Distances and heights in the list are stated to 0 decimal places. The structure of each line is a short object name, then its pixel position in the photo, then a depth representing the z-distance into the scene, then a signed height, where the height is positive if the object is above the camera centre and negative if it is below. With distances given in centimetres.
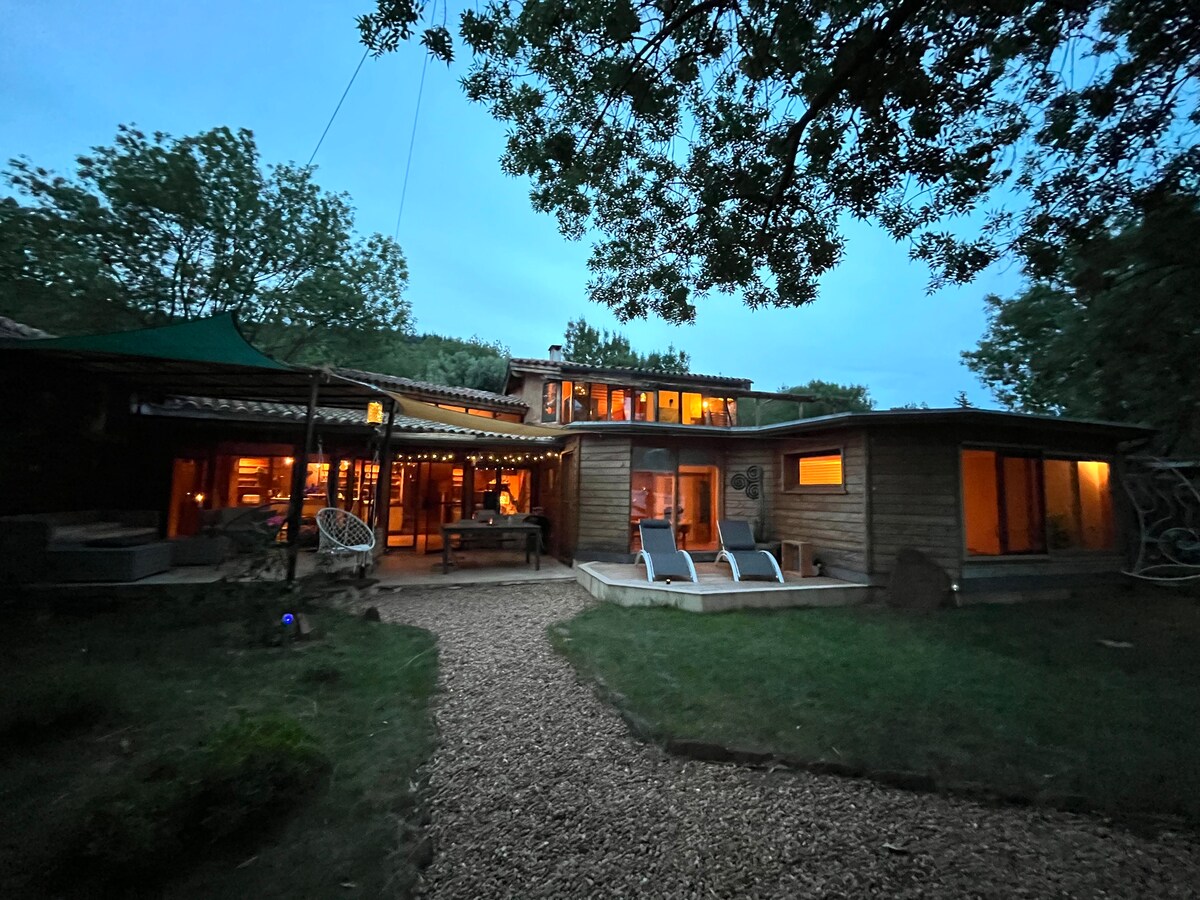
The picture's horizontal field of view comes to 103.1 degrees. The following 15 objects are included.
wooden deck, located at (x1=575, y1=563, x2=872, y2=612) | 631 -131
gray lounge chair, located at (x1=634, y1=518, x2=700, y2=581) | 714 -91
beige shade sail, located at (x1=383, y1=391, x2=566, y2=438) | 684 +119
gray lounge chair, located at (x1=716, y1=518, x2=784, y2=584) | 724 -96
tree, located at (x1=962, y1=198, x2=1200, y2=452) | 379 +185
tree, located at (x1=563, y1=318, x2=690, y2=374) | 2897 +887
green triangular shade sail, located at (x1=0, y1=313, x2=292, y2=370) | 458 +134
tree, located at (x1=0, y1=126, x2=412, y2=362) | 1101 +619
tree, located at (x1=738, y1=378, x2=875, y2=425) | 2739 +597
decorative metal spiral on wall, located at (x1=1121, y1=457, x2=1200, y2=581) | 809 -10
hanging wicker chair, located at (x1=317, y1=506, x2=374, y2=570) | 632 -69
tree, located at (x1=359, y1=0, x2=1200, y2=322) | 368 +339
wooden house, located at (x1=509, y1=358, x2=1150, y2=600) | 701 +19
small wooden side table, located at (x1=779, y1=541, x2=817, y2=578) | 775 -100
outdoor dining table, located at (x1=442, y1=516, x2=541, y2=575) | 818 -67
